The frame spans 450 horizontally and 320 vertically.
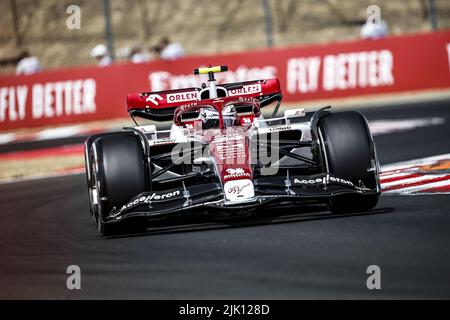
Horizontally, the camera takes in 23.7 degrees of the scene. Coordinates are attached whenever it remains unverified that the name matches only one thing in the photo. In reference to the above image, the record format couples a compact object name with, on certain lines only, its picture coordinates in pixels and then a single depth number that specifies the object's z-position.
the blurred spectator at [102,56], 25.42
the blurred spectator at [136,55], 26.50
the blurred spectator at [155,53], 33.35
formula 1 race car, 9.02
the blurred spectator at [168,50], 26.03
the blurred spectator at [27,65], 26.86
